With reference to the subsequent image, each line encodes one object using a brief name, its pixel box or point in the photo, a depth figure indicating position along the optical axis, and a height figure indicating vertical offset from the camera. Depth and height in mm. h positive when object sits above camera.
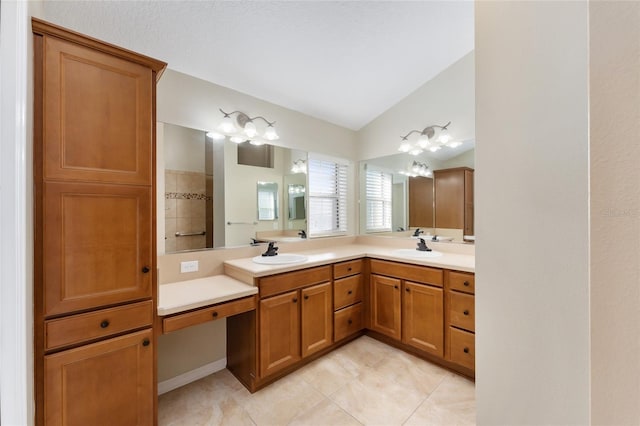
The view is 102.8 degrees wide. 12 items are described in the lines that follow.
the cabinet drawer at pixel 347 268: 2373 -541
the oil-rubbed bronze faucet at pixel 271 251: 2379 -358
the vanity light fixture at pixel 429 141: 2588 +761
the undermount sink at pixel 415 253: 2529 -420
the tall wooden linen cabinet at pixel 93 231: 1134 -86
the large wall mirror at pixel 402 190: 2701 +275
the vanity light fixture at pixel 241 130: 2213 +756
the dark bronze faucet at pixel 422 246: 2693 -359
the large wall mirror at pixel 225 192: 1993 +192
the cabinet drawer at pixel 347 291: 2375 -764
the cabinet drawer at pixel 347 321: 2373 -1053
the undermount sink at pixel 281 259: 2136 -415
